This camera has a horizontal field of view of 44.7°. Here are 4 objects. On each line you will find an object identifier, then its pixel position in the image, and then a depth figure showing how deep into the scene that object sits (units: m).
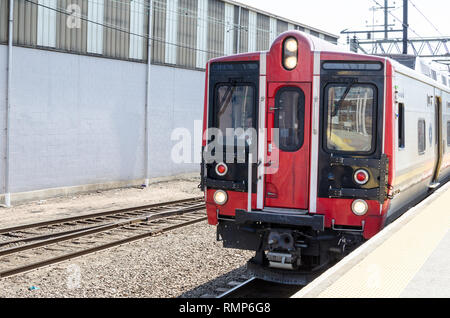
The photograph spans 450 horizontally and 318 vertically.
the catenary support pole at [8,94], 15.92
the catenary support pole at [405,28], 26.34
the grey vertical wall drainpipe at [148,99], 21.50
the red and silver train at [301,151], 7.06
